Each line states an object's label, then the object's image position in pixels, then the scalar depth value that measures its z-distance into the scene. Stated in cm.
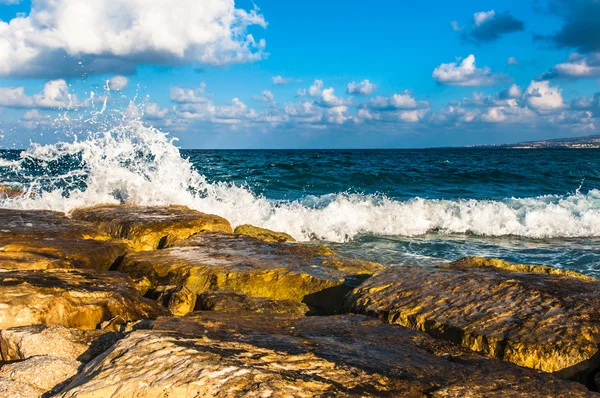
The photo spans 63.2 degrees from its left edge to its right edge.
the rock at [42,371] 242
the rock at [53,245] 450
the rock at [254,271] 453
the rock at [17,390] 226
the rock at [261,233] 722
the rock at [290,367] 203
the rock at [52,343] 282
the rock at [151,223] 616
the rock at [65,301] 330
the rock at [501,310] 287
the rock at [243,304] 388
